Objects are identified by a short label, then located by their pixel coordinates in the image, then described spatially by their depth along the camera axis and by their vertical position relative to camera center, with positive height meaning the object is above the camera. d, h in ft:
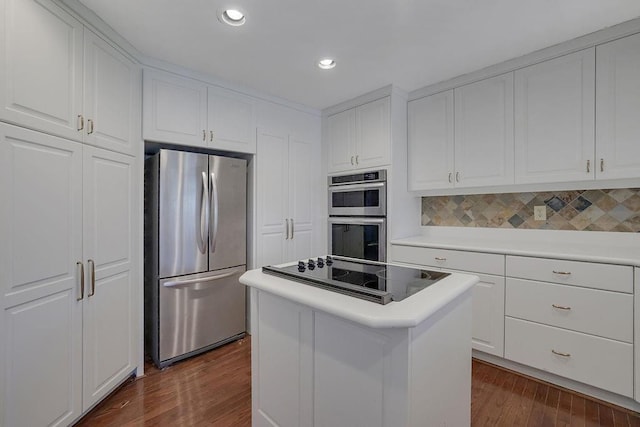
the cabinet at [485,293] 7.05 -2.01
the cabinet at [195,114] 7.20 +2.67
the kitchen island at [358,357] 3.14 -1.87
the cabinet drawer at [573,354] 5.61 -3.00
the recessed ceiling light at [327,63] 7.39 +3.88
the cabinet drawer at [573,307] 5.60 -2.01
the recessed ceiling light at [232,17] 5.54 +3.82
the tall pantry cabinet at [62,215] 4.23 -0.07
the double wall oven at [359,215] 9.16 -0.11
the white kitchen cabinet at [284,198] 9.34 +0.48
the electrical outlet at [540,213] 7.95 -0.01
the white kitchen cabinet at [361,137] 9.16 +2.56
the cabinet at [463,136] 7.73 +2.22
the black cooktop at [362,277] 3.65 -1.01
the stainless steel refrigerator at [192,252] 7.34 -1.11
